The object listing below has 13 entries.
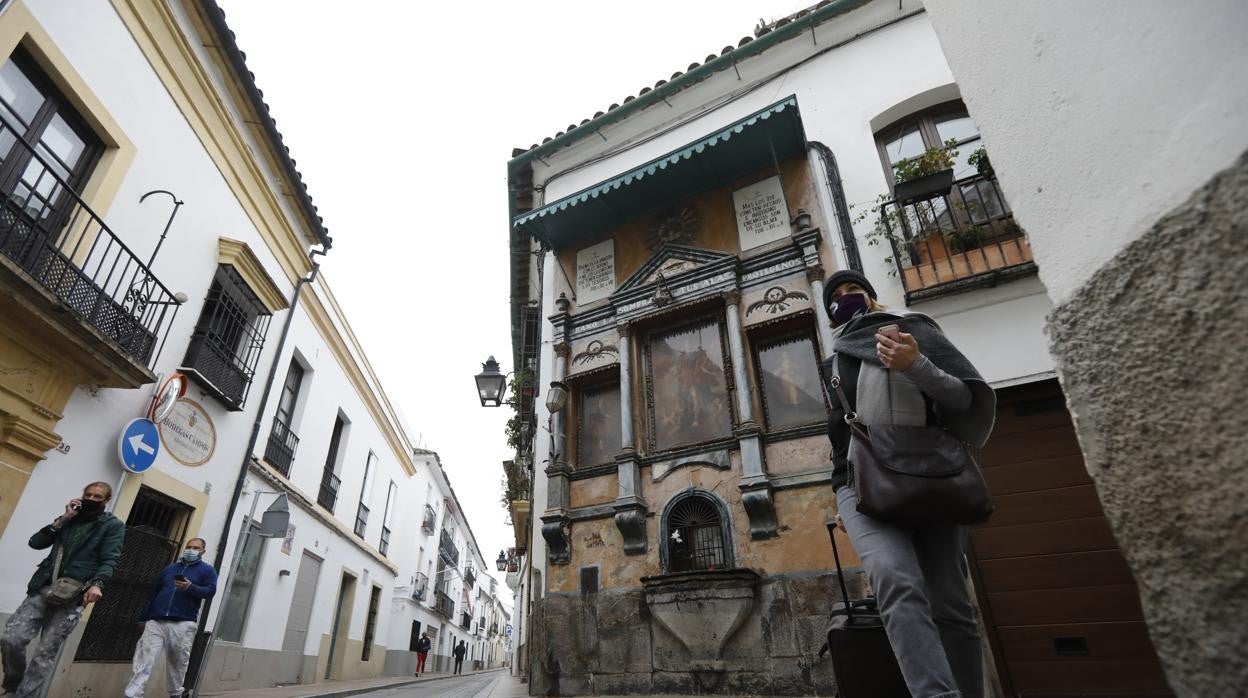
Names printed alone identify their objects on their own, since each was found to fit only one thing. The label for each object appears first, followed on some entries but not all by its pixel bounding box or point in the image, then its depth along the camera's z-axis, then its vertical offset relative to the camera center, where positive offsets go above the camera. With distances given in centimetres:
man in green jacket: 426 +51
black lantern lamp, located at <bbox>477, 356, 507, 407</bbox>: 893 +359
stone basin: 506 +21
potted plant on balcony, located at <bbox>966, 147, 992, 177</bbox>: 527 +393
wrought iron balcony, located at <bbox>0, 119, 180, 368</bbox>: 508 +346
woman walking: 171 +28
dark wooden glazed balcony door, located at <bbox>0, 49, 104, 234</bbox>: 517 +443
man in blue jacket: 540 +26
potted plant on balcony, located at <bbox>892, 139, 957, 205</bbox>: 536 +383
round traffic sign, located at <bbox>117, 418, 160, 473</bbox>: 598 +198
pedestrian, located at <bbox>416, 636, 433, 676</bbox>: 2036 -27
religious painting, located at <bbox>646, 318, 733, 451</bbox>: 654 +266
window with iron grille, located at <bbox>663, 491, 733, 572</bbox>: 580 +95
